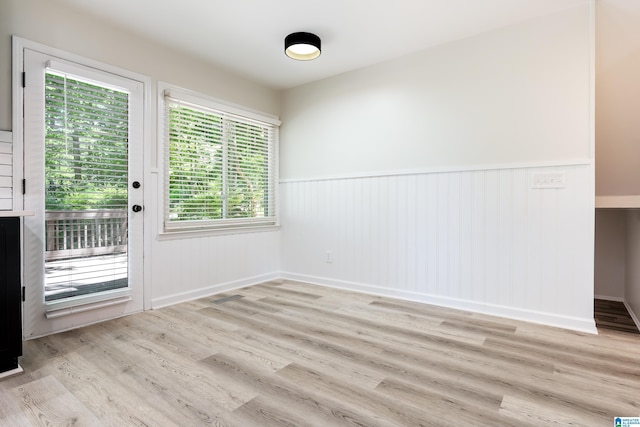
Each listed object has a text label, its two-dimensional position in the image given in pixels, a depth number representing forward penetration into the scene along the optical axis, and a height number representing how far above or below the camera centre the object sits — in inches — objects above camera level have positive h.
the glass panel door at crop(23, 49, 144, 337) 95.5 +6.1
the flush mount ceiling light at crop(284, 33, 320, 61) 116.0 +59.9
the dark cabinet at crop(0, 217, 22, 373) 74.0 -18.5
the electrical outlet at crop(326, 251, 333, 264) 160.4 -21.2
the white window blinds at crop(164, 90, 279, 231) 132.6 +21.6
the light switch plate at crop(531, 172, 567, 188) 104.6 +10.8
